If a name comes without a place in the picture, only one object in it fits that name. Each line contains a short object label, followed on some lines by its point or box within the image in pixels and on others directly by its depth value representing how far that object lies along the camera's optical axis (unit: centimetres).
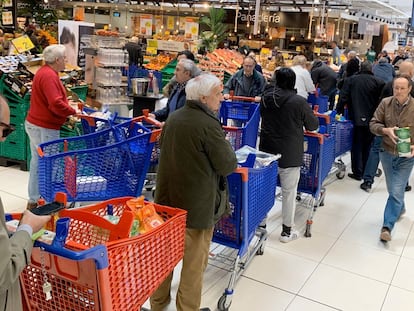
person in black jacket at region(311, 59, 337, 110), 939
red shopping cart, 162
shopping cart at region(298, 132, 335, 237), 425
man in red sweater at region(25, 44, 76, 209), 413
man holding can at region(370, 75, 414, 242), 417
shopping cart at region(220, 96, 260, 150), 496
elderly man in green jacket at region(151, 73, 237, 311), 245
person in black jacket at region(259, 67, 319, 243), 383
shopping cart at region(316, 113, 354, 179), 505
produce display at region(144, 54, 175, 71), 1267
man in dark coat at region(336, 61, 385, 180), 607
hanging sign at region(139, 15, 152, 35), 1927
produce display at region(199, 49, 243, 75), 1047
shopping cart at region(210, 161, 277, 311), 298
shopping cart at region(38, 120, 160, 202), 336
